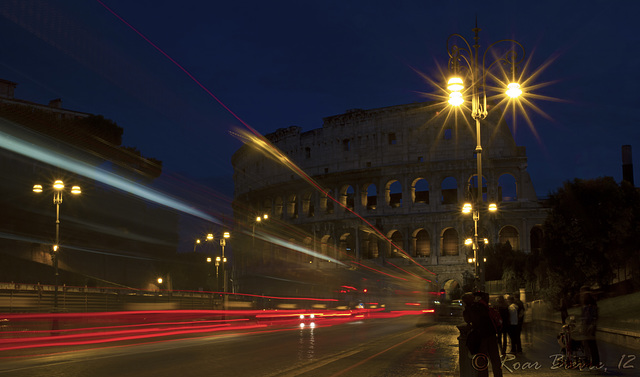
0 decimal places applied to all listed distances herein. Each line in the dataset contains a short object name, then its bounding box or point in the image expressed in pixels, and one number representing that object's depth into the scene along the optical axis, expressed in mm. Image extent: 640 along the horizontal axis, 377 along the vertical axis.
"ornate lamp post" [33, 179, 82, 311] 26812
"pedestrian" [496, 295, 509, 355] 15773
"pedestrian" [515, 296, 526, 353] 16469
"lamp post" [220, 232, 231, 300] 40781
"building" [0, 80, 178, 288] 49562
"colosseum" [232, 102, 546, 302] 71750
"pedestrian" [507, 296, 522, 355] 15711
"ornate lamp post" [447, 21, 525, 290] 16188
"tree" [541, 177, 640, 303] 35844
